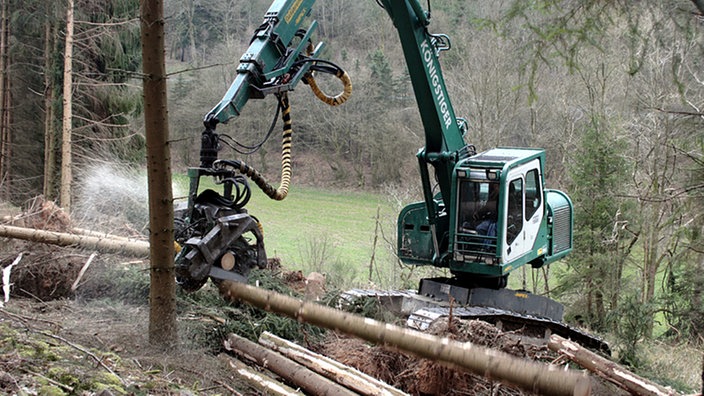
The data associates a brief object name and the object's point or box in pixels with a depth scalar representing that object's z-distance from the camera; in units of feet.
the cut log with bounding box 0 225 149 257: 23.26
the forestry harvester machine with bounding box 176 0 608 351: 20.97
